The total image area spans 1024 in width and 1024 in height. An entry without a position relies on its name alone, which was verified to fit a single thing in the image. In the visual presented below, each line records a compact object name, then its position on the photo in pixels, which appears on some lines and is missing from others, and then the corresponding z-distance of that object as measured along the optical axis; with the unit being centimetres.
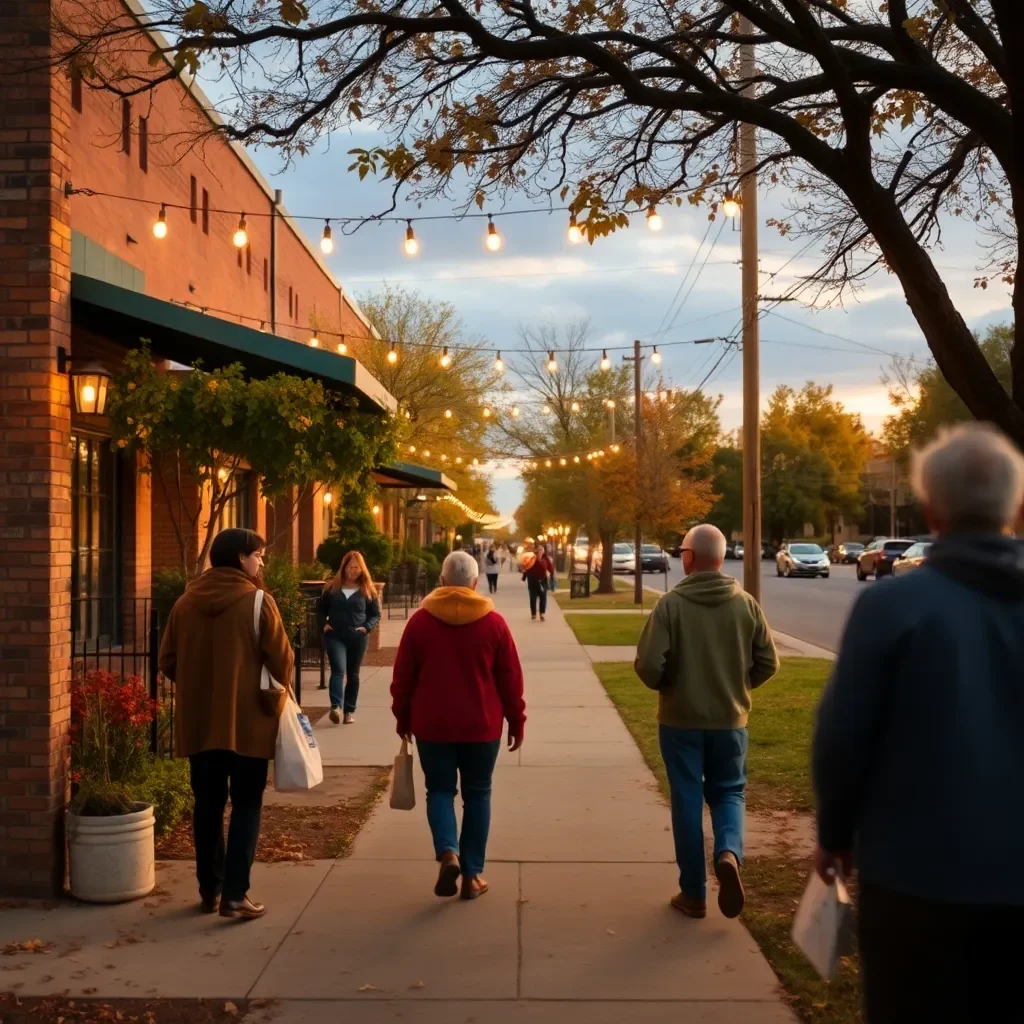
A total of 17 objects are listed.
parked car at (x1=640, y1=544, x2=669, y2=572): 5863
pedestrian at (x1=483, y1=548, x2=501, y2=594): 3472
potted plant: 599
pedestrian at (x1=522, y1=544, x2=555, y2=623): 2703
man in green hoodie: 584
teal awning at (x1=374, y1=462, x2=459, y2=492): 2339
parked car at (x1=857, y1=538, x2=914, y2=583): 4347
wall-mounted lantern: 850
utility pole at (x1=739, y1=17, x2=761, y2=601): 1639
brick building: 599
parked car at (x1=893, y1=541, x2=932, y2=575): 3406
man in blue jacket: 260
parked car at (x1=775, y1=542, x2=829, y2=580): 4953
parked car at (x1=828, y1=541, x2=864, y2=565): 6912
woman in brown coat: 579
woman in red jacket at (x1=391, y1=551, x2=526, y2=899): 604
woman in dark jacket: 1220
